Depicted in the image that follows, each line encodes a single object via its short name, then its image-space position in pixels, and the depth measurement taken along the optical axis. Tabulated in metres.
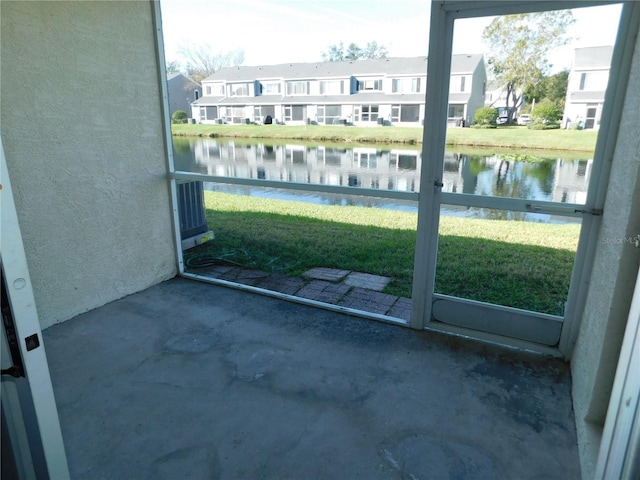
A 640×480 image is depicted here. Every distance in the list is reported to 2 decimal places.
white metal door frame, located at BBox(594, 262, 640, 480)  0.77
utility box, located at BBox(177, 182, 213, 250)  4.41
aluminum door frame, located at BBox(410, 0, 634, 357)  2.05
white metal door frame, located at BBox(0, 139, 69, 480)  0.85
